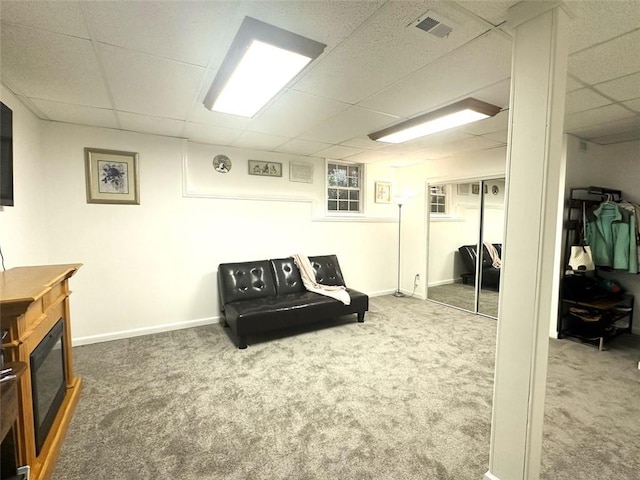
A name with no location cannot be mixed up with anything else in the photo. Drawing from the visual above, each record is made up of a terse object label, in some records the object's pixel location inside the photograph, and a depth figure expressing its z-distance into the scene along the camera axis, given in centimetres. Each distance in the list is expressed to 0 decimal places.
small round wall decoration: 404
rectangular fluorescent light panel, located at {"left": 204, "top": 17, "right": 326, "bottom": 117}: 161
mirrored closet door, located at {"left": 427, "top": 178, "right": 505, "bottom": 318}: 430
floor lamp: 531
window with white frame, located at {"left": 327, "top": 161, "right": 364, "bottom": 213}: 505
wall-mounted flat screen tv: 203
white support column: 132
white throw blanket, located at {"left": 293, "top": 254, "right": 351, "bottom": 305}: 410
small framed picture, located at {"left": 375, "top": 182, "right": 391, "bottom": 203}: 543
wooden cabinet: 141
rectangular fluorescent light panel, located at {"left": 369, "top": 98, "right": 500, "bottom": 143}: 257
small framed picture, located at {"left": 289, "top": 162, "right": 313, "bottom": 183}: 458
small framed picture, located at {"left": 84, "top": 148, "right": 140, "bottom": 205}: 331
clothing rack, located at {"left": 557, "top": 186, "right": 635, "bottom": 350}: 329
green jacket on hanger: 334
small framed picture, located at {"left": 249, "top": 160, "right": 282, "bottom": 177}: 428
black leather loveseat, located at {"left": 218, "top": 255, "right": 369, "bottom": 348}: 333
